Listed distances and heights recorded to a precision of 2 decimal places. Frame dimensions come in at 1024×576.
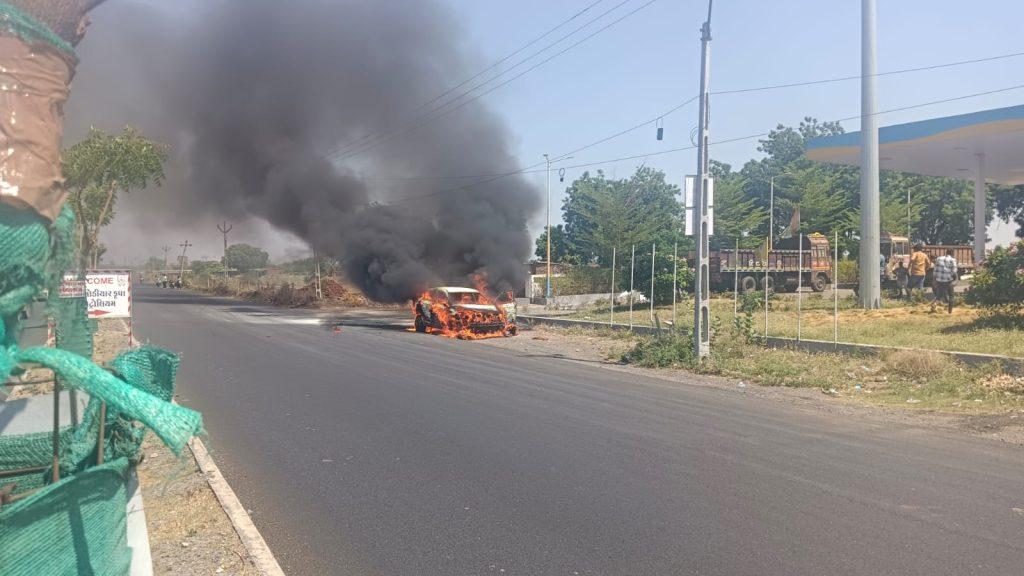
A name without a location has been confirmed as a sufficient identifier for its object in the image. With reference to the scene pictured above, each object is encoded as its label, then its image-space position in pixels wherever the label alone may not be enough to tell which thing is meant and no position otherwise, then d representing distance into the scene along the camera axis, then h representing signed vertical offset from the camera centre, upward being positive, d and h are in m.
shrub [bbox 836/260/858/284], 29.16 +0.38
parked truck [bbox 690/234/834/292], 27.77 +0.48
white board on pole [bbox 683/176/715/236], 14.75 +1.56
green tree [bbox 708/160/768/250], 44.25 +3.78
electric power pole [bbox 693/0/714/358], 14.34 +1.01
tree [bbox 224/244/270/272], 106.86 +3.44
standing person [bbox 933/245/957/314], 16.59 +0.11
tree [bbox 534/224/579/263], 56.50 +2.50
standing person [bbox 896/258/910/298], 23.03 +0.10
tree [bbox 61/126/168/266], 17.50 +2.74
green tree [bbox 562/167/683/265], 38.06 +3.53
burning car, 20.94 -0.91
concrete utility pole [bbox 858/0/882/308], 20.39 +3.65
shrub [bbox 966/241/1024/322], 13.64 -0.03
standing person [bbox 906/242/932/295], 20.09 +0.36
